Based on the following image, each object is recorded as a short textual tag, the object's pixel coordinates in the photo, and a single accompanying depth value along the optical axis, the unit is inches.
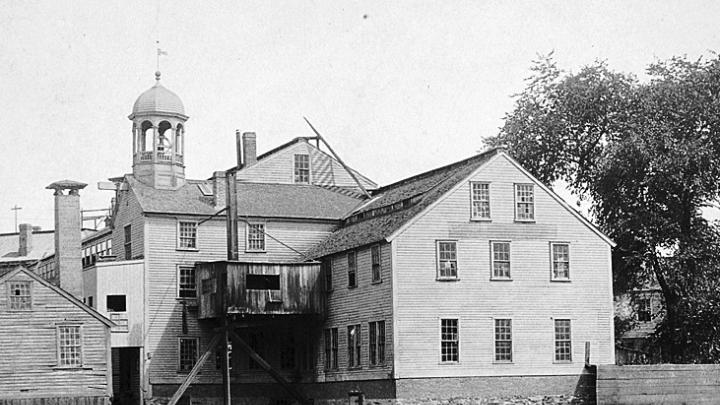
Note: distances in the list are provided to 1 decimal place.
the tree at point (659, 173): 2298.2
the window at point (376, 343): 1923.0
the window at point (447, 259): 1925.4
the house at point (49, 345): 1886.1
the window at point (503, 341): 1934.3
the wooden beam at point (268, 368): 2078.0
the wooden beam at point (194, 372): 2038.6
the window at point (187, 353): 2162.9
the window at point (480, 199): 1951.3
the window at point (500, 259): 1956.2
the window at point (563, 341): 1972.2
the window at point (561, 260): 1990.7
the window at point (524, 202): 1979.6
